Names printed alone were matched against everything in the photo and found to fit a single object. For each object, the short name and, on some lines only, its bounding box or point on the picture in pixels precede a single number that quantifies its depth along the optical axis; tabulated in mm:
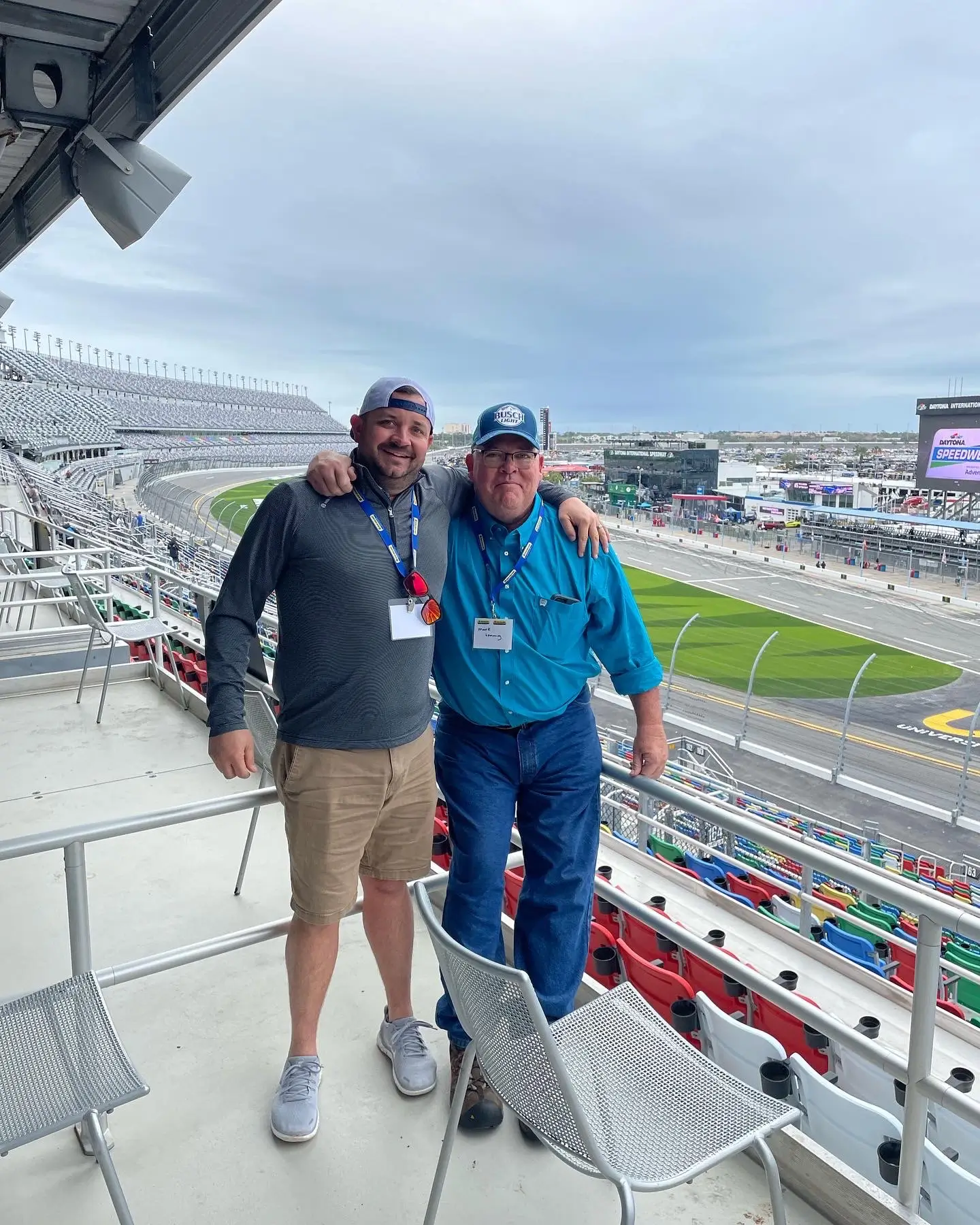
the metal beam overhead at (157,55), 2670
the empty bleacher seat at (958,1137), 2281
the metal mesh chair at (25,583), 7910
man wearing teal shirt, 1761
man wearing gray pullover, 1661
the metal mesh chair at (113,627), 4715
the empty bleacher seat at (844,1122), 2037
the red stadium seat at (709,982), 3531
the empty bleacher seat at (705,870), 6445
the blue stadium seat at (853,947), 5023
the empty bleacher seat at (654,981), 3053
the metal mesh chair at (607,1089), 1173
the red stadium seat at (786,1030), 3168
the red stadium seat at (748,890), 5954
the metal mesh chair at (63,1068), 1303
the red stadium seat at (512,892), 3602
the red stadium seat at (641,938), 3936
